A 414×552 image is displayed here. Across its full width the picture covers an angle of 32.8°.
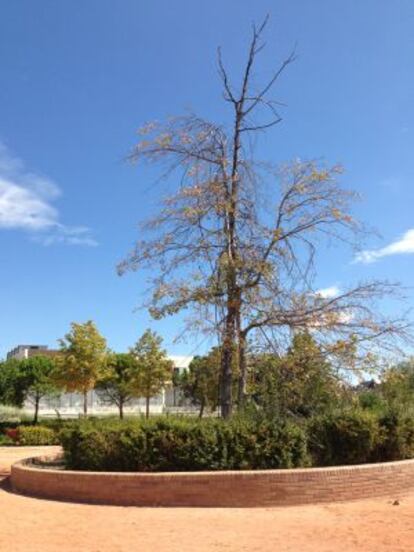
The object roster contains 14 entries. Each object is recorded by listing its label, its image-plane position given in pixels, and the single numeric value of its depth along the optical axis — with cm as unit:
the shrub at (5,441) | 2595
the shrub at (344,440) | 1121
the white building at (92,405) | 6250
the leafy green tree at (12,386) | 4950
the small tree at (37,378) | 4928
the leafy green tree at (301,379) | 1302
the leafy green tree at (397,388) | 1303
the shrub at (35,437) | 2558
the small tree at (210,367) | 1448
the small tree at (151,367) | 3888
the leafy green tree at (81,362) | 3409
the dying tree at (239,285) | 1337
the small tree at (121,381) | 4119
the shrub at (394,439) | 1160
